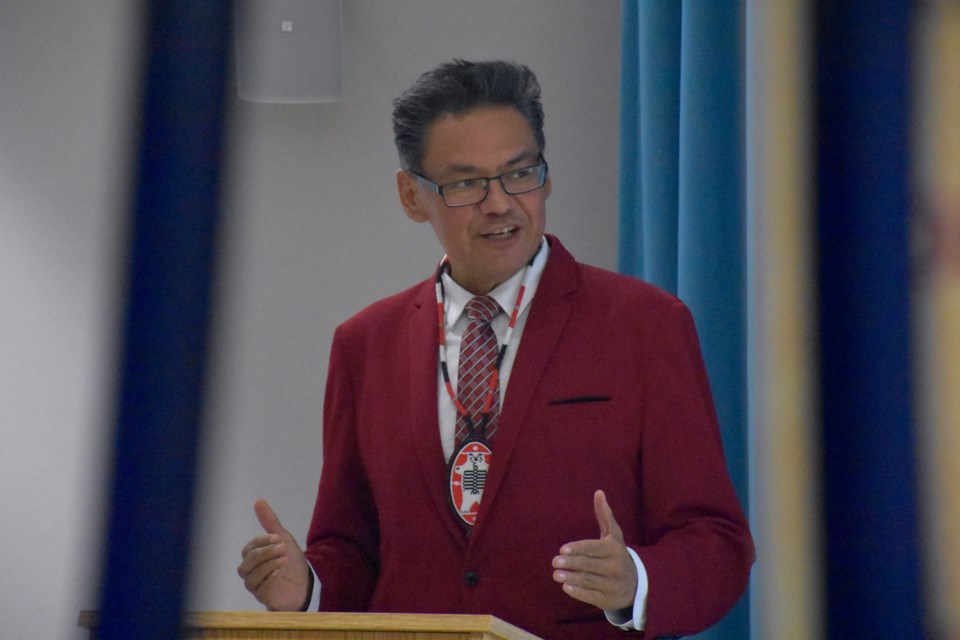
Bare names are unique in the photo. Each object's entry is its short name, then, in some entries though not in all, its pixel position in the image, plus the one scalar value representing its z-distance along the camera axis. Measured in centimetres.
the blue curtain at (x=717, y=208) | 817
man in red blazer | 761
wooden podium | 726
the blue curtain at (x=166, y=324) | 367
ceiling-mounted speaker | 960
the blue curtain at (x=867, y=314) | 367
